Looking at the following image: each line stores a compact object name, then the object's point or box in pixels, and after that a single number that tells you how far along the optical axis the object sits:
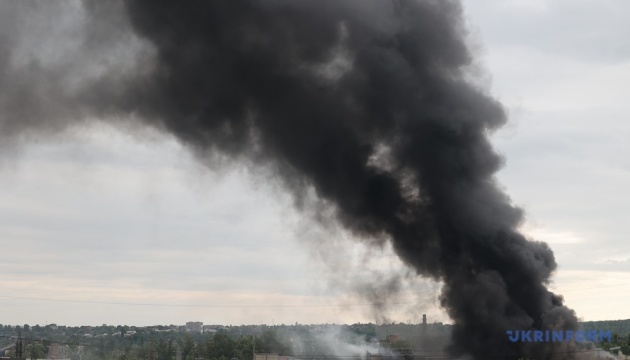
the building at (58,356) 184.75
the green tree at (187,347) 172.25
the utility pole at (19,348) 99.31
